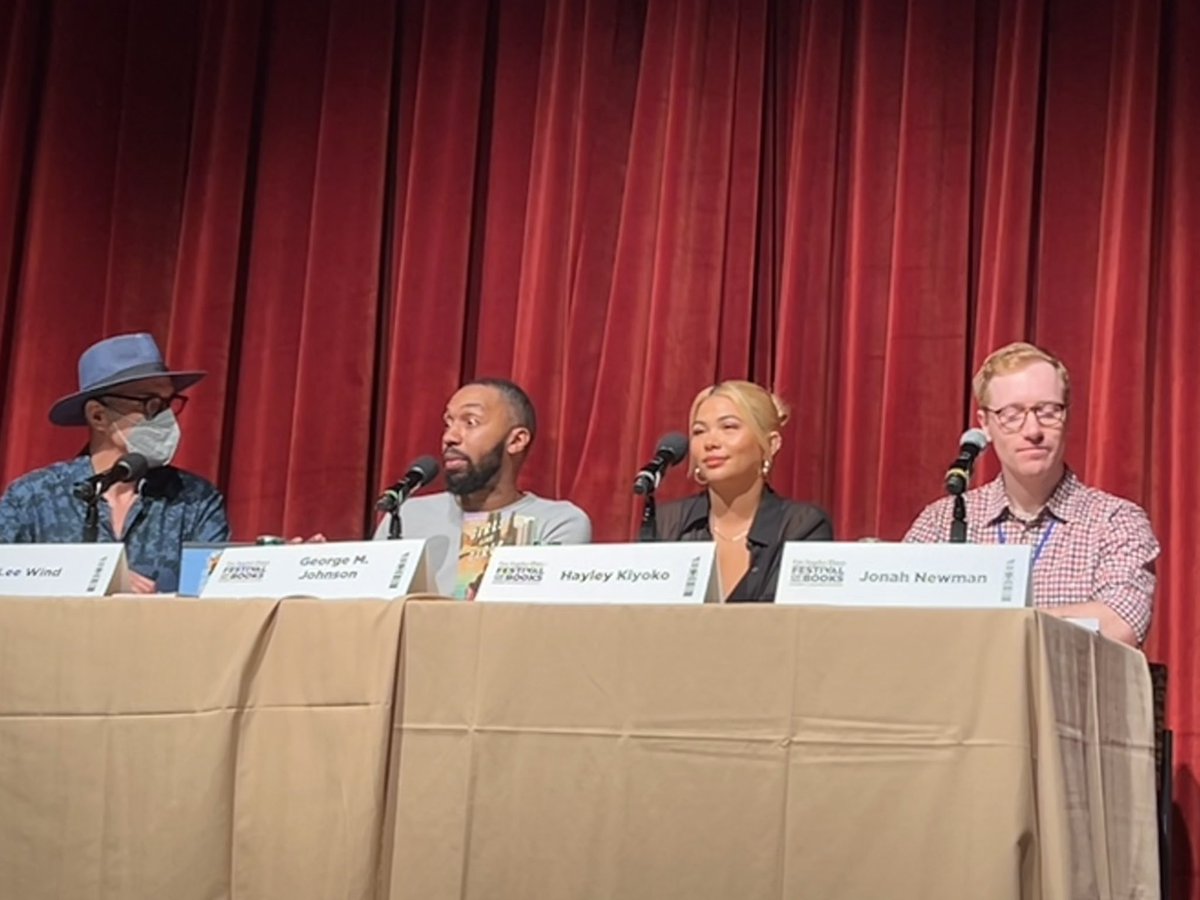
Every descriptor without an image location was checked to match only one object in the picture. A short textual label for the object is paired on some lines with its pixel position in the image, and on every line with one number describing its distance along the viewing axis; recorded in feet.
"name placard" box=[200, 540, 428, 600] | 8.44
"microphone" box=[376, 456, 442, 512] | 10.12
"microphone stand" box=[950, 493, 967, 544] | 9.11
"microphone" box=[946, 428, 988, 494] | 8.98
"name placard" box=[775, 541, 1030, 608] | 7.34
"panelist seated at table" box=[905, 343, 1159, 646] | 10.21
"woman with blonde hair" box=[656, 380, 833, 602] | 11.47
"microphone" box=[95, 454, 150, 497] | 10.93
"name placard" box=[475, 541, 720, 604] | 7.81
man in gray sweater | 12.35
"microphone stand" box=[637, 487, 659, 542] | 9.77
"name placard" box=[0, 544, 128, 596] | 8.98
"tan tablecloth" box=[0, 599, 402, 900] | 7.93
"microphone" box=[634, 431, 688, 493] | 9.57
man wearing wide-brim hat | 12.83
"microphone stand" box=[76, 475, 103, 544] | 10.78
